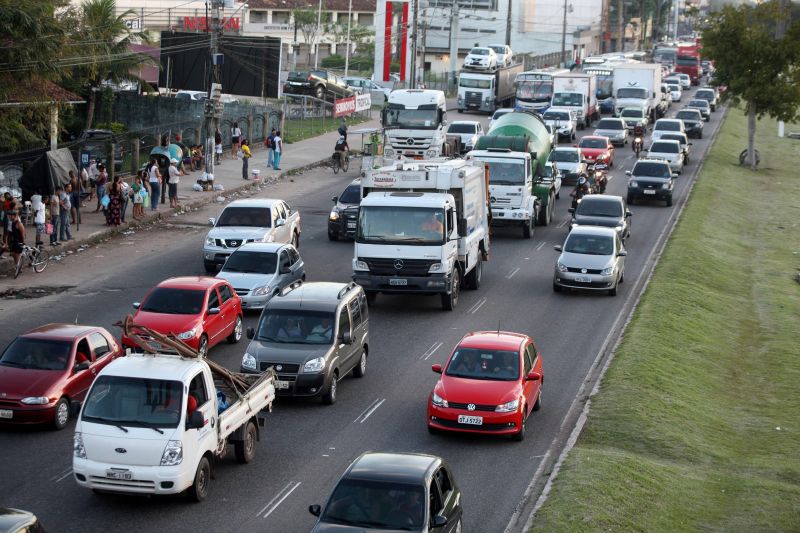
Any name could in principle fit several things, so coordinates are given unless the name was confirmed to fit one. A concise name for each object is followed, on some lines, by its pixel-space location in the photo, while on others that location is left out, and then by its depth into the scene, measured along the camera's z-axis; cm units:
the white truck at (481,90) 7994
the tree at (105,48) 5741
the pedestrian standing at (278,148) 5310
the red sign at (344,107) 7200
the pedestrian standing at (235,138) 5634
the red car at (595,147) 5675
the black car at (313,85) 7788
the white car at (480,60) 8462
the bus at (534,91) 7588
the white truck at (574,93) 7331
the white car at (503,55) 9088
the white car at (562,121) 6500
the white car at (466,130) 6003
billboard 6366
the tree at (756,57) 6153
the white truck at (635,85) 7613
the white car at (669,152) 5691
